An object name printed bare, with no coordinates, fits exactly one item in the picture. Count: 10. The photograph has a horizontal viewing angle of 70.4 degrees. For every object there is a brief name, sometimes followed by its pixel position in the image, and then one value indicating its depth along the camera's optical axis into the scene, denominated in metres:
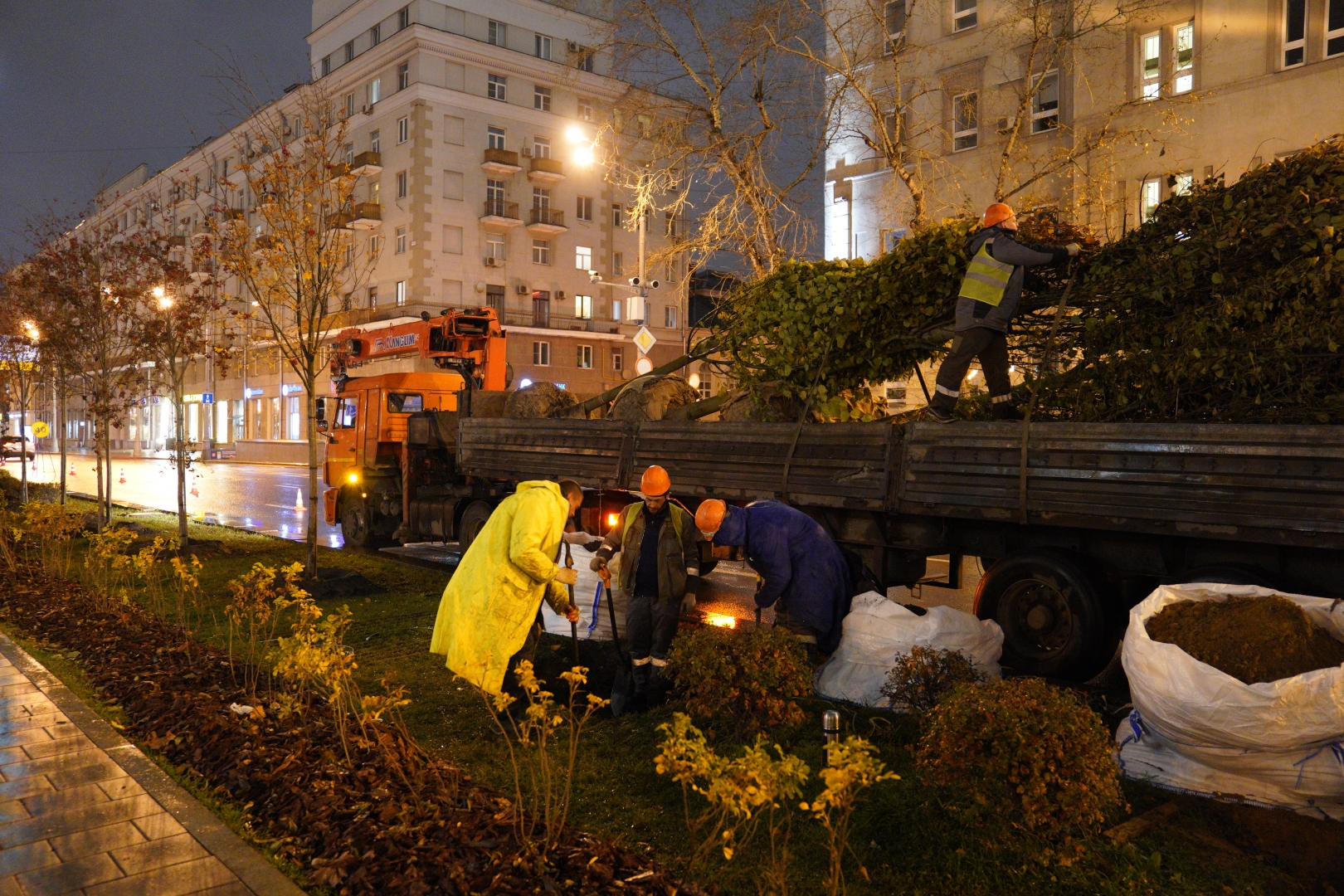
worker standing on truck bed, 6.68
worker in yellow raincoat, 5.55
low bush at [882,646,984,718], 5.25
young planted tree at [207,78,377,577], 10.25
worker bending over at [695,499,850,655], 6.27
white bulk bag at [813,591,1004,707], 5.81
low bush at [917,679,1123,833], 3.55
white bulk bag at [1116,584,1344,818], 4.04
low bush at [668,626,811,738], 4.86
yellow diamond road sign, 20.45
